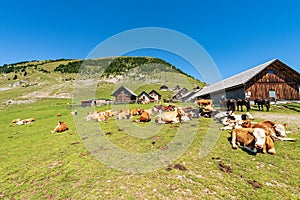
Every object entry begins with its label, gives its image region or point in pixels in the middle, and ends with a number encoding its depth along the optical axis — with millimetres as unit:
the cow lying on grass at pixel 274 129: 6081
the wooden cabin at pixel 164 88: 83016
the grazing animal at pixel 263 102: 16235
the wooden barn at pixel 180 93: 57456
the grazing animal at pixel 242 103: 15628
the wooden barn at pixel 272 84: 24622
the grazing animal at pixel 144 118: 11178
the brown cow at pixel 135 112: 14300
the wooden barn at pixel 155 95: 60417
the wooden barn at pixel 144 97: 48508
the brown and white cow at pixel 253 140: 5095
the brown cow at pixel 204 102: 20530
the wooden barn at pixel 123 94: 45681
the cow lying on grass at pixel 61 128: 9794
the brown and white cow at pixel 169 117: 9960
